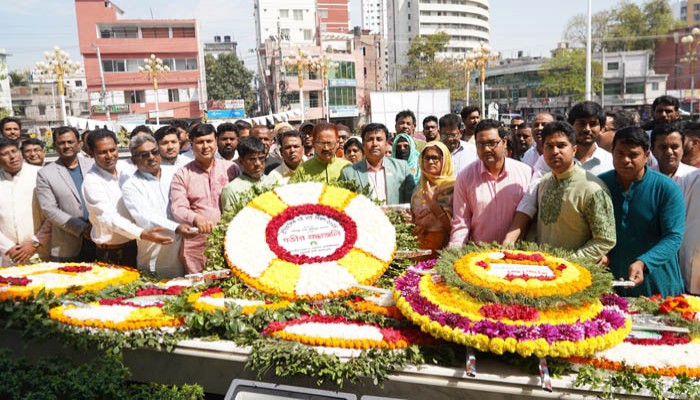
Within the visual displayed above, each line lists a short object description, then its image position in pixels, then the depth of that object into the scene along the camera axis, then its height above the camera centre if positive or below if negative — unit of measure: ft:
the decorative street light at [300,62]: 120.67 +15.70
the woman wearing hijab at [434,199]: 14.66 -2.32
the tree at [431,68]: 167.73 +17.45
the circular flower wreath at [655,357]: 9.27 -4.64
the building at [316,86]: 162.50 +12.31
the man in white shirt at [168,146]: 17.56 -0.54
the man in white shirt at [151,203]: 15.15 -2.21
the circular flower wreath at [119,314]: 11.78 -4.39
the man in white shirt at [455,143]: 21.27 -1.02
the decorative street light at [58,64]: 89.04 +12.70
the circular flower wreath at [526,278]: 10.11 -3.40
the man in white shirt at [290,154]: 17.35 -0.98
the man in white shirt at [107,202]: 15.25 -2.14
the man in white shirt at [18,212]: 17.31 -2.65
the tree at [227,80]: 193.47 +18.69
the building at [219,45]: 327.88 +54.34
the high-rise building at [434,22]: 314.35 +62.31
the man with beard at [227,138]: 20.11 -0.42
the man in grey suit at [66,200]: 17.06 -2.23
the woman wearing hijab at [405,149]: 18.44 -1.02
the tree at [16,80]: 218.75 +25.26
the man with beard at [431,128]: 24.76 -0.40
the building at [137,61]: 139.44 +19.88
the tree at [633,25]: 183.93 +31.94
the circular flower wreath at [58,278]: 13.55 -4.09
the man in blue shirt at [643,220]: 11.28 -2.48
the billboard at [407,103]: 82.12 +2.92
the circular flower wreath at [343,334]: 10.47 -4.48
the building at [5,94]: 162.83 +14.02
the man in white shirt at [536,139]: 20.00 -0.97
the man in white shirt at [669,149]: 14.10 -1.08
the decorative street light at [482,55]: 109.45 +14.22
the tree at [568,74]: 155.74 +12.98
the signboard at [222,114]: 141.28 +3.96
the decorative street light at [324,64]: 132.57 +16.25
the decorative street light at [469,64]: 128.06 +13.87
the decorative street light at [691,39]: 76.51 +10.88
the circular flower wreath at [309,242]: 12.79 -3.19
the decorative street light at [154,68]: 112.88 +15.55
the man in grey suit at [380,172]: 15.92 -1.60
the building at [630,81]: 161.27 +9.84
